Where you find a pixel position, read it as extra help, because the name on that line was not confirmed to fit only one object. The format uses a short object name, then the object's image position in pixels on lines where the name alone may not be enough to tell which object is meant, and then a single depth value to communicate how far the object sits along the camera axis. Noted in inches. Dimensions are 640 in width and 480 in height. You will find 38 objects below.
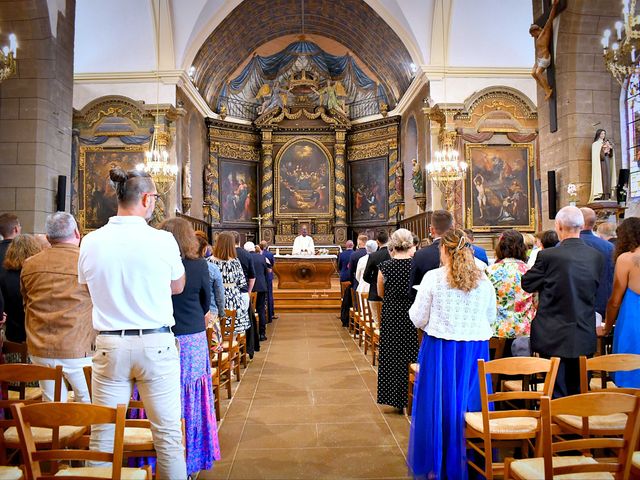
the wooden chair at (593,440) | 88.0
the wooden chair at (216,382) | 189.0
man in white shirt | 102.0
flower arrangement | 315.3
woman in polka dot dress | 198.8
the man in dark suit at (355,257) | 377.4
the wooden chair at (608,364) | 118.1
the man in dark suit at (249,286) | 282.0
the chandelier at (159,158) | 509.0
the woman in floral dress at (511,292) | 172.1
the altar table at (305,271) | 564.7
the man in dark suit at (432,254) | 174.3
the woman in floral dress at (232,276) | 228.1
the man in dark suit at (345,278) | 434.9
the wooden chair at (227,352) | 220.4
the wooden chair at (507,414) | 113.0
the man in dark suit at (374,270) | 250.5
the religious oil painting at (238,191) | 785.6
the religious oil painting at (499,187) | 570.9
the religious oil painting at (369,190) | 787.4
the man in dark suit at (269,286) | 428.4
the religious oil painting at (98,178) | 569.0
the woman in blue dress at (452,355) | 131.4
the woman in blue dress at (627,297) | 144.3
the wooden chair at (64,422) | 83.4
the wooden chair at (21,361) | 138.3
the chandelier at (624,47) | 239.0
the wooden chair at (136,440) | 116.3
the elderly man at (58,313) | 134.2
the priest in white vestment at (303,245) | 637.9
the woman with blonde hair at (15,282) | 156.6
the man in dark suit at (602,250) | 180.4
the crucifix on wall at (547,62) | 334.3
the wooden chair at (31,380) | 111.7
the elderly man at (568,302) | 142.0
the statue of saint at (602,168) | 311.9
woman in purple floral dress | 134.3
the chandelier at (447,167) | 521.3
